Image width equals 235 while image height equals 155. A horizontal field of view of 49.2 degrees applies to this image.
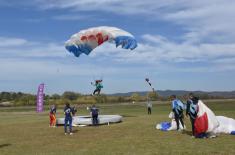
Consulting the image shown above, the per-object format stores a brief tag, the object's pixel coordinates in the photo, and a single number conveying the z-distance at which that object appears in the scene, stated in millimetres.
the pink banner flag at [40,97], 28435
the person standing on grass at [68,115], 13095
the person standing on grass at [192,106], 11379
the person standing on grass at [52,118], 16449
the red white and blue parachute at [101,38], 16488
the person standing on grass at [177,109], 12466
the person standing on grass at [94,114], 15860
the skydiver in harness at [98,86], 18754
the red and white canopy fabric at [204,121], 10967
